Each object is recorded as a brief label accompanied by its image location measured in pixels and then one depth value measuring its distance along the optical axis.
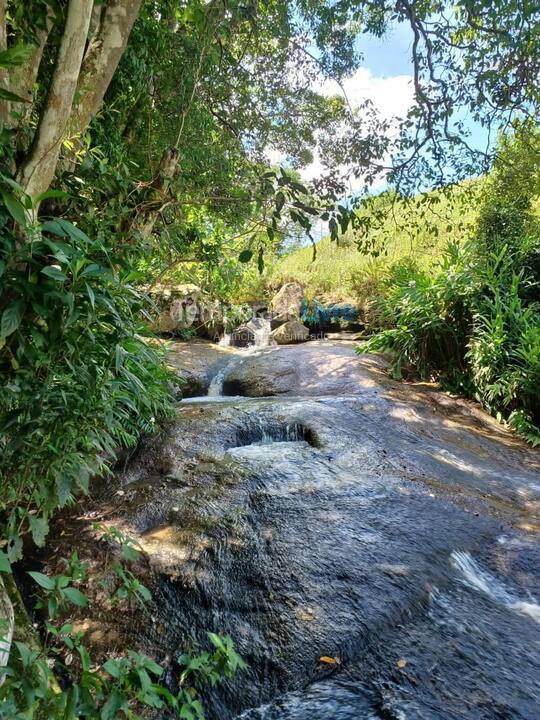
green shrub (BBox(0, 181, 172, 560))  1.37
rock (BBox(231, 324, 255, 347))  10.21
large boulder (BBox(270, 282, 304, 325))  10.74
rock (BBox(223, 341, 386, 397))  6.08
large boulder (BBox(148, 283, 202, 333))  8.38
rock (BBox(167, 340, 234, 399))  6.57
